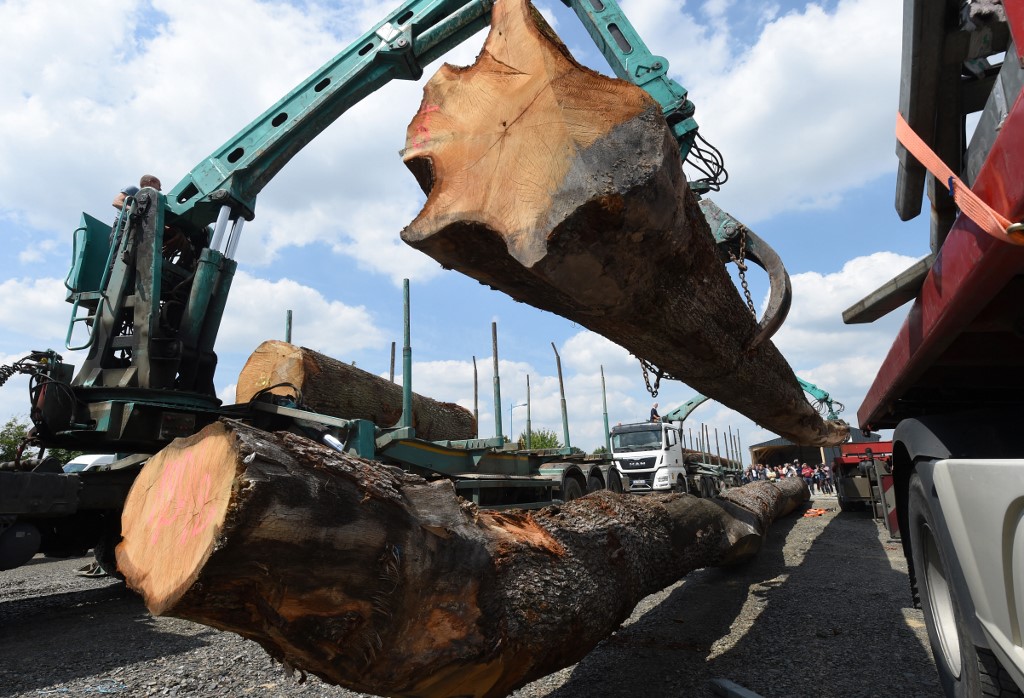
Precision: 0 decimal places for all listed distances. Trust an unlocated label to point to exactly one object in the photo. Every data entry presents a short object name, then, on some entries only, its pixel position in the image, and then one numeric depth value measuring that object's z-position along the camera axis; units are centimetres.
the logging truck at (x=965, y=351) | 149
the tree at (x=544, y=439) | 4156
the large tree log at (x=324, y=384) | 735
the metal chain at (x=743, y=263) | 347
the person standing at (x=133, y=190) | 612
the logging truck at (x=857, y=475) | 1068
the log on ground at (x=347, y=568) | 147
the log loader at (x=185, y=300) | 479
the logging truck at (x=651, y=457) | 1540
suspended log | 192
